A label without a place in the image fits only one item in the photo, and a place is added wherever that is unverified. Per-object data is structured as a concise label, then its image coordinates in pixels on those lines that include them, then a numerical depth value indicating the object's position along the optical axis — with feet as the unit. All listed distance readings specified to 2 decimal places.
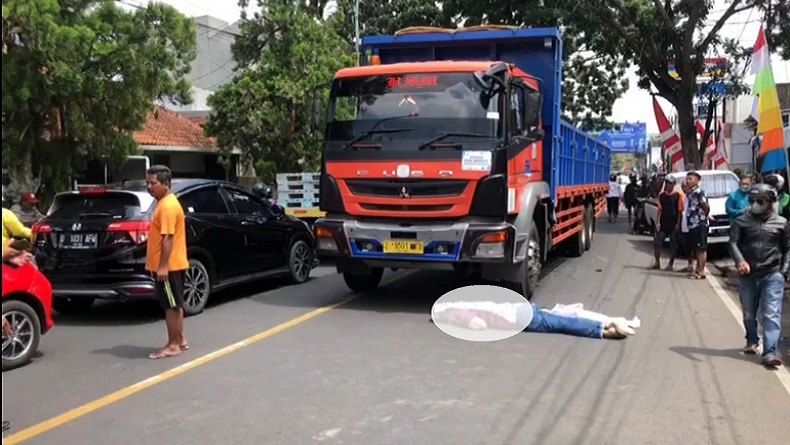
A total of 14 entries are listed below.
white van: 42.34
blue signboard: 180.86
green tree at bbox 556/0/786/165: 61.31
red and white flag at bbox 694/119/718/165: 88.01
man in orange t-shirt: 19.47
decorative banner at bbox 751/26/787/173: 34.65
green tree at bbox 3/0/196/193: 32.53
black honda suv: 23.73
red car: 18.99
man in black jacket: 19.61
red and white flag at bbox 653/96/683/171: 73.93
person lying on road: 22.47
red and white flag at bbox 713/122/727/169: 75.88
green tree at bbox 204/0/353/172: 58.13
